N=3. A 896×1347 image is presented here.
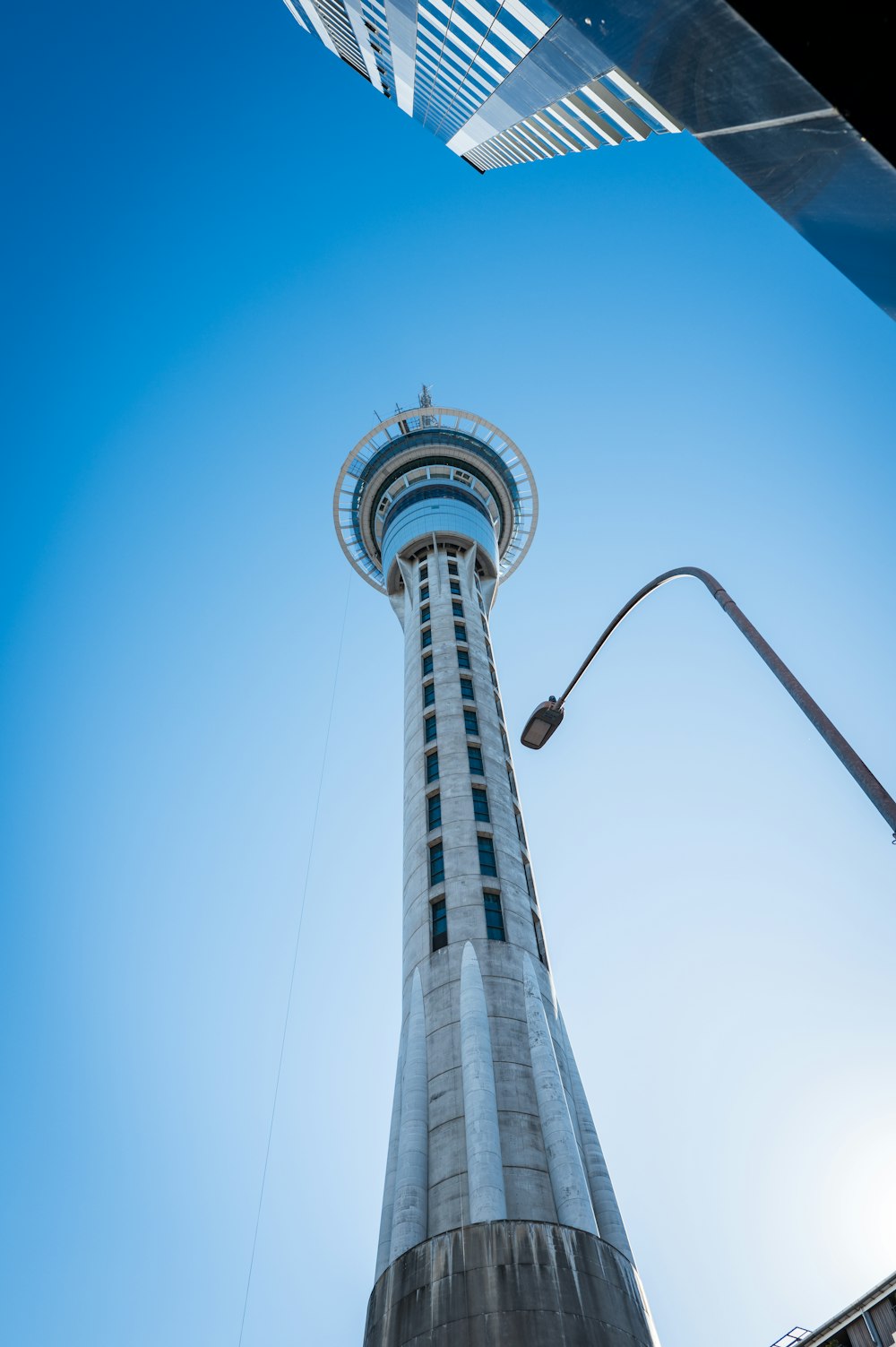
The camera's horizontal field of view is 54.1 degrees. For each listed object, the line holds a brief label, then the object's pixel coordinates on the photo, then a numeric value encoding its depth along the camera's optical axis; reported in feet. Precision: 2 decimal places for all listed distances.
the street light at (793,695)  29.53
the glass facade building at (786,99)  11.18
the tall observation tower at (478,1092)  73.56
